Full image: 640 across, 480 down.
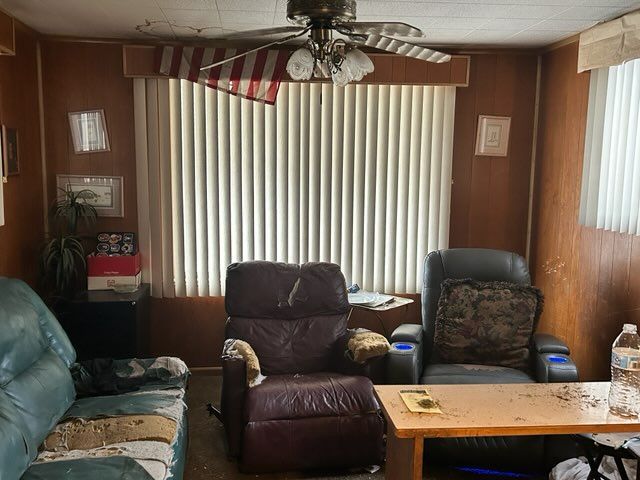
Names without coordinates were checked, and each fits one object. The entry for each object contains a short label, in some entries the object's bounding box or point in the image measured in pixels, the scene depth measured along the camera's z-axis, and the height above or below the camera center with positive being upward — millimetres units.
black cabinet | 3775 -1057
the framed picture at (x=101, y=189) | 4258 -243
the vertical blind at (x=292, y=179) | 4297 -146
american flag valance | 4074 +585
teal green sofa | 2254 -1102
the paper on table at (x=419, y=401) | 2461 -984
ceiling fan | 2125 +457
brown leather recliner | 3057 -1229
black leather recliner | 3029 -1075
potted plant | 3875 -579
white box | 4078 -847
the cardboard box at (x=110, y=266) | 4070 -741
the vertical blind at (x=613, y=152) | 3361 +87
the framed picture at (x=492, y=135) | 4547 +213
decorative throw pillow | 3482 -911
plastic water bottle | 2490 -870
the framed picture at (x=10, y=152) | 3486 -4
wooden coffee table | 2324 -989
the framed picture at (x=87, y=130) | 4207 +162
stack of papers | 3980 -913
